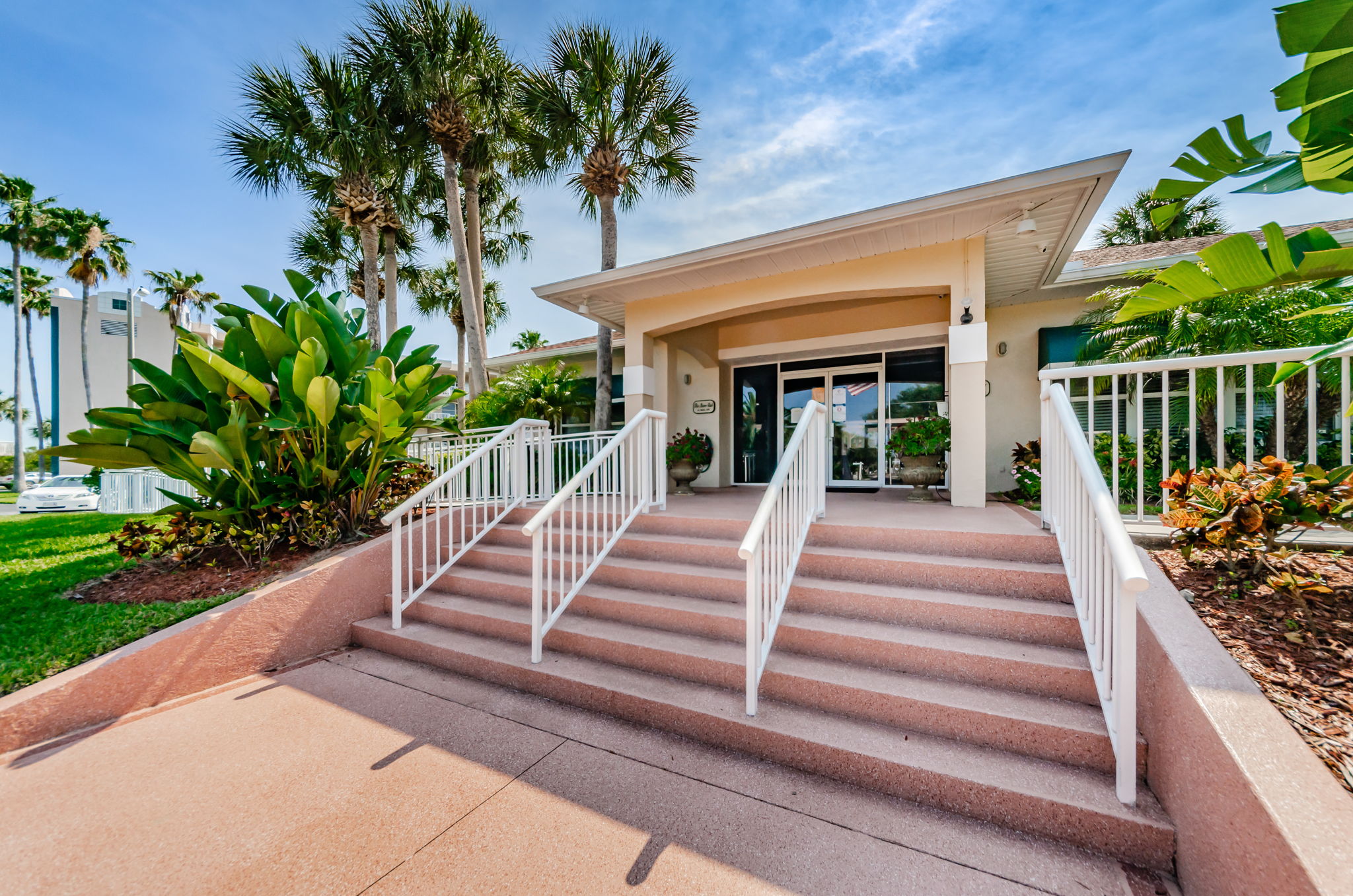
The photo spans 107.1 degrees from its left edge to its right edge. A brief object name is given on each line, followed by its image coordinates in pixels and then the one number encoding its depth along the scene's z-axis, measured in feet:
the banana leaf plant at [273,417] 12.89
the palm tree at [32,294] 70.33
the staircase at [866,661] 6.93
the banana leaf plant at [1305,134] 5.78
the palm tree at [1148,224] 33.35
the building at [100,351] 73.77
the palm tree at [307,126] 30.19
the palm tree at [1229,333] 15.75
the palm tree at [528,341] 63.87
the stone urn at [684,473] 24.16
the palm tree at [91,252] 62.95
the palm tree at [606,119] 28.89
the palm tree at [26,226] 59.31
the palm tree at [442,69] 29.60
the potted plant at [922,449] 19.10
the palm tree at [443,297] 54.03
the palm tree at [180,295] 69.31
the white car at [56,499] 42.93
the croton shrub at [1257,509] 7.50
